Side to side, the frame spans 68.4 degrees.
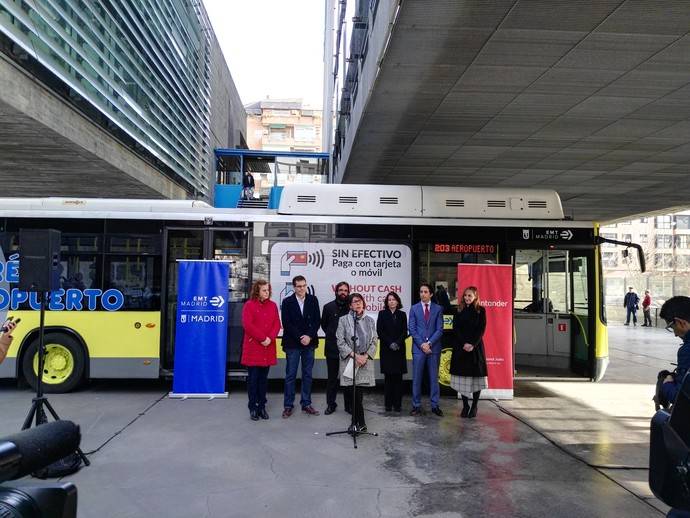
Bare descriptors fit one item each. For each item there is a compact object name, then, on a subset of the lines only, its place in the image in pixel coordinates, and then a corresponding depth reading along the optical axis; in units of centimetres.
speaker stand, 520
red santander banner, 824
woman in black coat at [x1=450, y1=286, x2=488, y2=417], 719
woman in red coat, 698
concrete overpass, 638
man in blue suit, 739
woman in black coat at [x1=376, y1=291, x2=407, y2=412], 724
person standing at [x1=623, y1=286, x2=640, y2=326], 2514
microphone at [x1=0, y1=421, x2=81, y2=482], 142
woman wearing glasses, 651
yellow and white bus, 825
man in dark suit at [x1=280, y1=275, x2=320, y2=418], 714
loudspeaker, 565
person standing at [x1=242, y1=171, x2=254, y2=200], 1827
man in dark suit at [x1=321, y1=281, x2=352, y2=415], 734
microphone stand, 616
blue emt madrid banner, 807
